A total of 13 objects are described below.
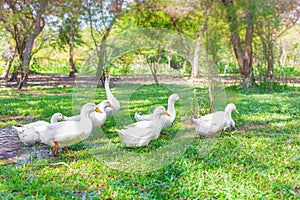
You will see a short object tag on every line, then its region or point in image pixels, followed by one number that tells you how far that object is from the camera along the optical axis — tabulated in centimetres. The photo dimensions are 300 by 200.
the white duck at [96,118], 453
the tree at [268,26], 1120
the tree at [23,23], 1106
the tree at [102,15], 1302
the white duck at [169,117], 475
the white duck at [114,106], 530
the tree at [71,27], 1267
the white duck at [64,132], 370
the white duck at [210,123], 442
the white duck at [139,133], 394
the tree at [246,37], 1170
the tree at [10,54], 1301
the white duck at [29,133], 417
